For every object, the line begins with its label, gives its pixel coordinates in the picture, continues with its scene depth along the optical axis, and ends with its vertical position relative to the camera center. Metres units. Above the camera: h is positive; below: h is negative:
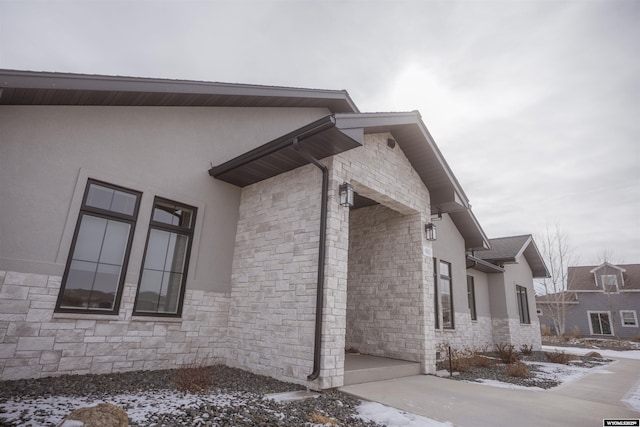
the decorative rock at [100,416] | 2.29 -0.95
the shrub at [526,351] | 11.51 -1.49
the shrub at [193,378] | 4.18 -1.23
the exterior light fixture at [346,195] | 5.35 +1.72
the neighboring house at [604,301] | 22.78 +0.88
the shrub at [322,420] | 3.32 -1.25
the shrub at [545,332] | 22.92 -1.50
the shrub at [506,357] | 8.86 -1.35
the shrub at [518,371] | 6.97 -1.34
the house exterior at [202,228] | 4.35 +1.09
